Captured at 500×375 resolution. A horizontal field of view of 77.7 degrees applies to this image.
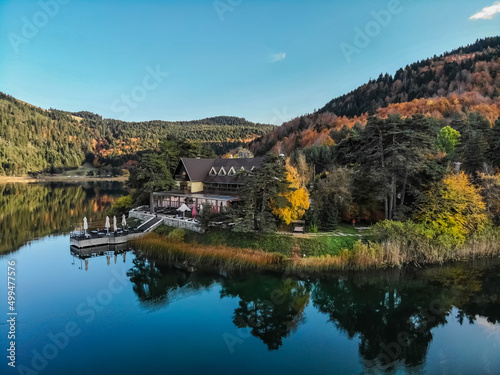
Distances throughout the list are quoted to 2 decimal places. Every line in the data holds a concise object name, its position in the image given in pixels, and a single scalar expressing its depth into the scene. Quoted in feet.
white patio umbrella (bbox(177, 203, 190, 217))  112.98
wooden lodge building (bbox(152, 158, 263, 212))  126.41
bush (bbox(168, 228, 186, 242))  100.53
